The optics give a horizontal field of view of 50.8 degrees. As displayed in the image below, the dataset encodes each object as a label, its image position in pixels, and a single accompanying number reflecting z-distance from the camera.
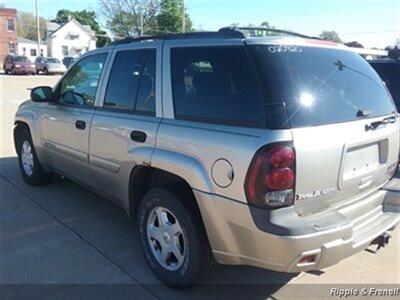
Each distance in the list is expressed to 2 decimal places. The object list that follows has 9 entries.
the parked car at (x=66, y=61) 37.19
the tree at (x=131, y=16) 57.44
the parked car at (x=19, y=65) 34.94
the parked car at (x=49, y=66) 35.47
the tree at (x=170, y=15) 57.50
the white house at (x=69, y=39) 67.75
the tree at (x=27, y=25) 88.25
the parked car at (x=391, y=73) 5.21
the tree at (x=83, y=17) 92.09
